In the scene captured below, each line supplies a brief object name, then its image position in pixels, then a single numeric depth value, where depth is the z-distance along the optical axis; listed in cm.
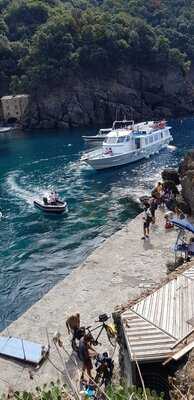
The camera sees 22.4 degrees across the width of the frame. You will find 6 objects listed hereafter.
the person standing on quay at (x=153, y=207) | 3712
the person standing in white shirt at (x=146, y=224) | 3365
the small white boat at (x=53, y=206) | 4247
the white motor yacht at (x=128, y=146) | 5797
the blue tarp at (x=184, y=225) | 2697
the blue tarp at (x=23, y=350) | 2044
